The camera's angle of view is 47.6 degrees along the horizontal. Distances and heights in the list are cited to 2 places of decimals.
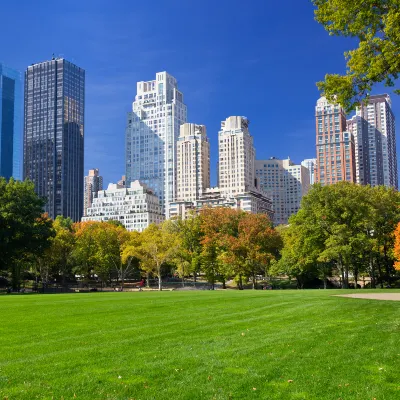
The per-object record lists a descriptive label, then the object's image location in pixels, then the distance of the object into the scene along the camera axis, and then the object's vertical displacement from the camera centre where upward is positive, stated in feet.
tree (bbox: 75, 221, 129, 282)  262.06 +4.48
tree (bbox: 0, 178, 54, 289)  187.21 +13.16
